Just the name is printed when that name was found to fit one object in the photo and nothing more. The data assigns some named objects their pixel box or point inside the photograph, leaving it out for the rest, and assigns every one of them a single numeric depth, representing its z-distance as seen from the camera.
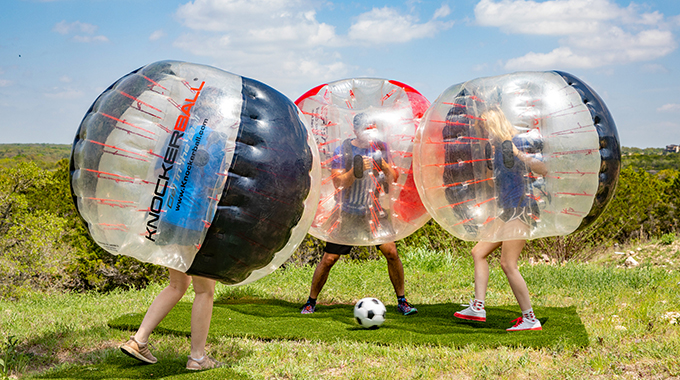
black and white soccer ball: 4.71
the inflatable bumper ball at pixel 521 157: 3.84
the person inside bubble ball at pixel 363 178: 4.46
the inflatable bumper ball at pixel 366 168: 4.48
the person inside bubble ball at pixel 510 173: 3.84
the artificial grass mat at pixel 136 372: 3.50
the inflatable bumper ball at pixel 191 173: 3.01
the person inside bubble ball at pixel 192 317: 3.62
